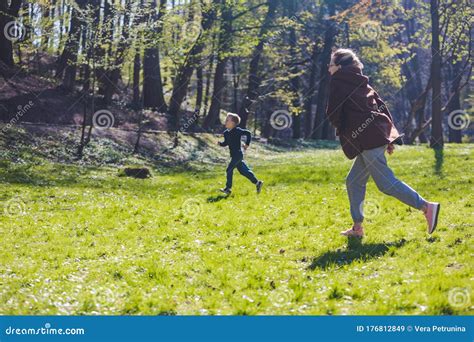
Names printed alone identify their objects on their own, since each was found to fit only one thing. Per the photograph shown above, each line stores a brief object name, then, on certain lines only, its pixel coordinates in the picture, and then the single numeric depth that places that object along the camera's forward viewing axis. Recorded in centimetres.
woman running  727
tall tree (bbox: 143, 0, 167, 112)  3097
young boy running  1346
